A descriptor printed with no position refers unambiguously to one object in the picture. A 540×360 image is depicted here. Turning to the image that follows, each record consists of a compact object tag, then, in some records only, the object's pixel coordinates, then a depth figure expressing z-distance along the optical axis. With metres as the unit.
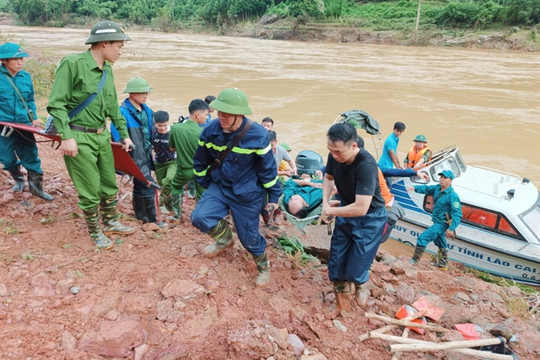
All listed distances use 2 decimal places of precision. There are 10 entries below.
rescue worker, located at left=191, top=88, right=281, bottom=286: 3.14
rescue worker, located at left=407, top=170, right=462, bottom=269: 5.88
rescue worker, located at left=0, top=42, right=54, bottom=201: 4.18
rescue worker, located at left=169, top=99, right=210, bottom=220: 4.63
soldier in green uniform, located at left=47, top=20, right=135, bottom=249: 3.10
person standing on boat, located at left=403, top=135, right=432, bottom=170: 7.69
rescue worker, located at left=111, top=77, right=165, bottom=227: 4.24
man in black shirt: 2.93
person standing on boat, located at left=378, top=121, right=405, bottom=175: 7.56
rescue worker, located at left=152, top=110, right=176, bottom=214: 4.91
